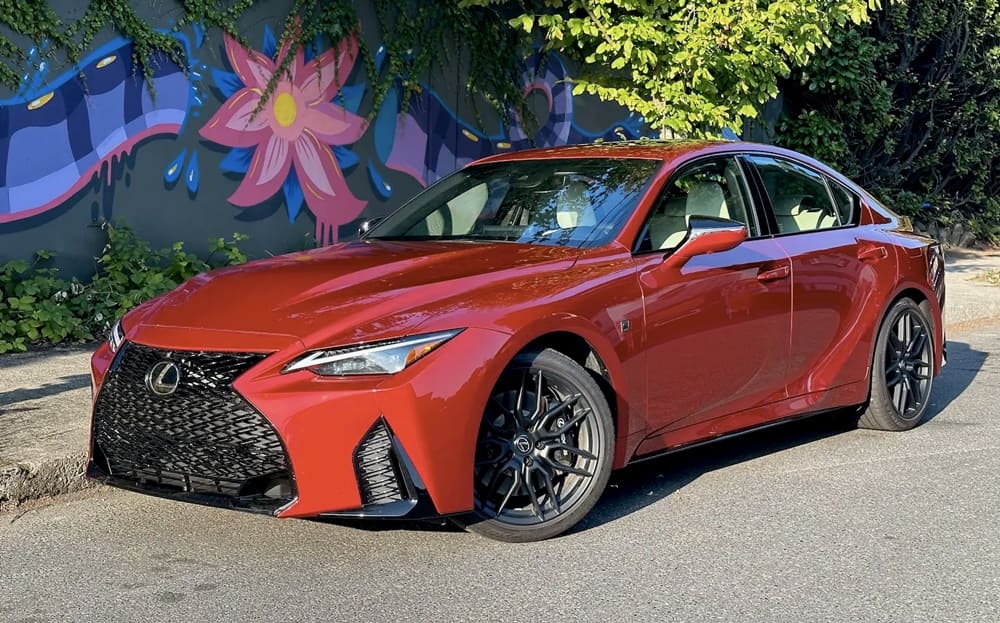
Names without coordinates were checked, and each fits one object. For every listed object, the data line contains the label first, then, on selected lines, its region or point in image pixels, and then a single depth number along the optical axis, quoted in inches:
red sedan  168.1
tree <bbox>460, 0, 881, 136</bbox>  384.8
